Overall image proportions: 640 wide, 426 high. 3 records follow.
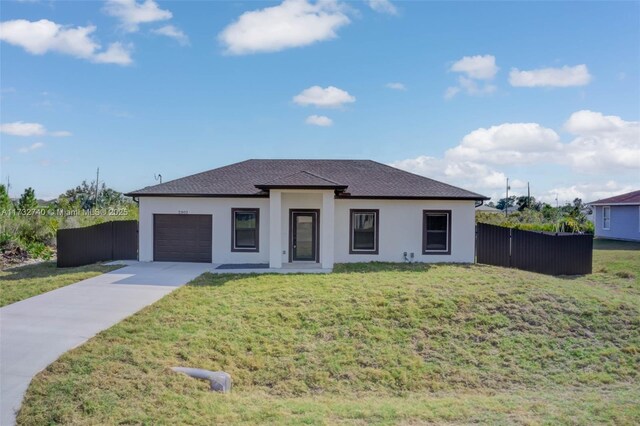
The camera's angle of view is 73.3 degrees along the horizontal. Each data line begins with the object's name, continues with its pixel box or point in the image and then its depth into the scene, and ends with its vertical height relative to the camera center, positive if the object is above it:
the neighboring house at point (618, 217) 28.14 +0.14
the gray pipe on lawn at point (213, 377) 6.18 -2.36
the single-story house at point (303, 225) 16.05 -0.30
